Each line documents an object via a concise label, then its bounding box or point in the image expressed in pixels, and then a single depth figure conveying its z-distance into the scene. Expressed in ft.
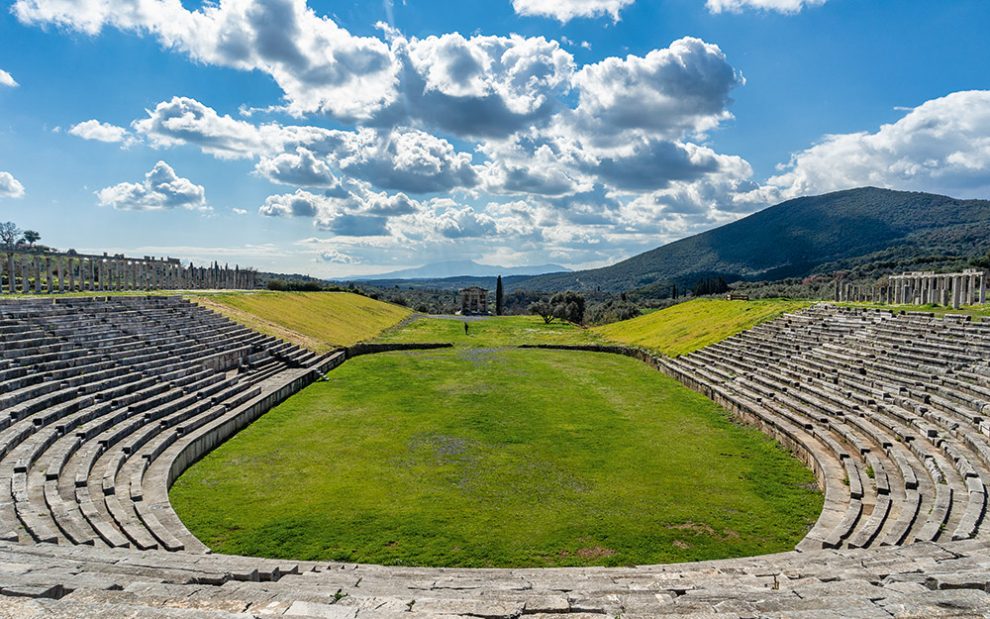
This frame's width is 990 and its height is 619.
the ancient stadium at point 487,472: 22.62
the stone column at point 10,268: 91.35
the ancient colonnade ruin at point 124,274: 98.84
